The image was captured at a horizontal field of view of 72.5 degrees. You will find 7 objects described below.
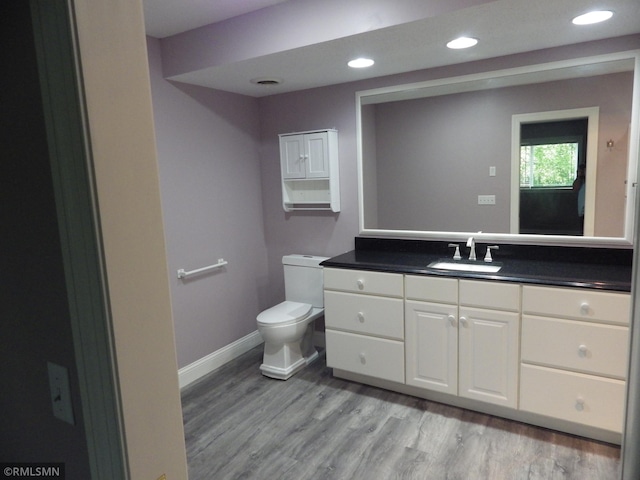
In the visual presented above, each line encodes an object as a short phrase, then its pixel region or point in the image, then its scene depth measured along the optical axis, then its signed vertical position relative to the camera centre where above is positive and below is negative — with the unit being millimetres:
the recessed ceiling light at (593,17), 1931 +695
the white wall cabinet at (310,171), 3219 +102
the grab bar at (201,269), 2955 -565
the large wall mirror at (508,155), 2416 +133
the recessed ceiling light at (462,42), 2217 +695
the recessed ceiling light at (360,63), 2532 +703
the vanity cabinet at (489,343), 2129 -922
